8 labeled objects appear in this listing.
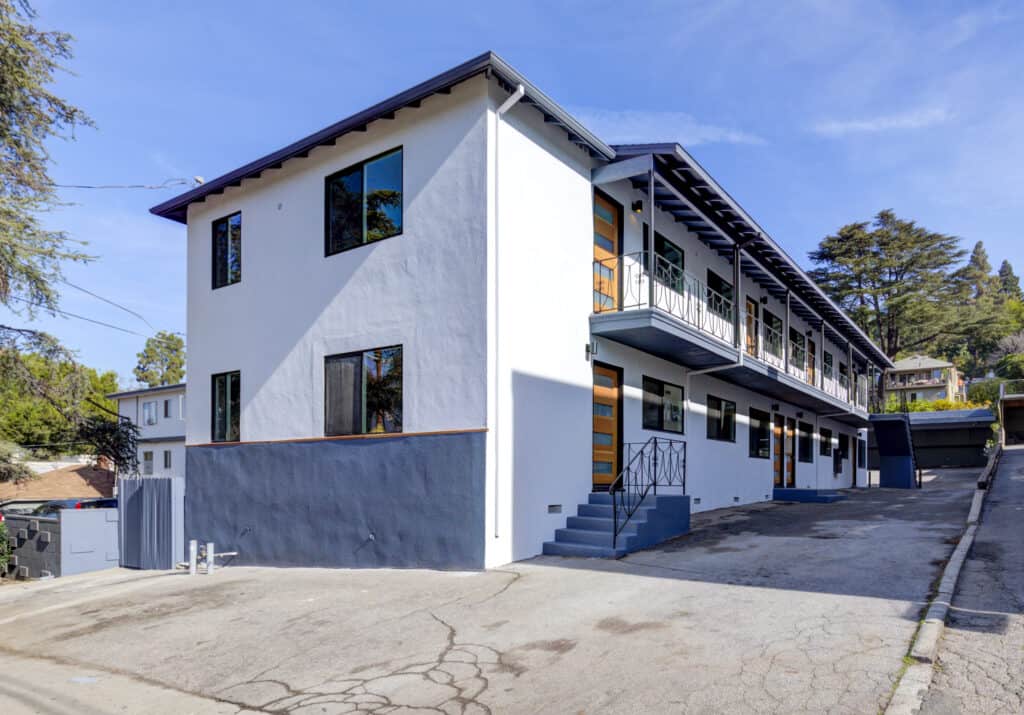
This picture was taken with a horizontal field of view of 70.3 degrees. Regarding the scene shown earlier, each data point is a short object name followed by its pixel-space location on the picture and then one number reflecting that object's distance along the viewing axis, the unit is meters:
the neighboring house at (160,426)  33.88
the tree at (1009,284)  86.56
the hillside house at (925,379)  62.34
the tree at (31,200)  15.08
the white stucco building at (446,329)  10.27
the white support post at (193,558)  11.80
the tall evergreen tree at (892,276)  43.69
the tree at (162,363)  65.56
